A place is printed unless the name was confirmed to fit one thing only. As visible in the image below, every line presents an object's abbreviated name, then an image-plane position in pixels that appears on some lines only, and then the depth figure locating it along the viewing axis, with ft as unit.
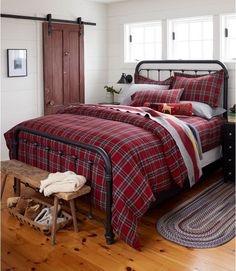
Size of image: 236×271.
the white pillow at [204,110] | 13.83
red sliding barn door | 16.69
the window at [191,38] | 16.12
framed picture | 15.24
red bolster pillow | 13.79
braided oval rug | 9.61
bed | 9.07
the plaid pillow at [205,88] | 14.47
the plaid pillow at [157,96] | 14.49
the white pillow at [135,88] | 15.69
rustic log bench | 9.20
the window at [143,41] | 17.90
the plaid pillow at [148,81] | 15.97
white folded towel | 9.13
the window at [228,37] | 15.29
